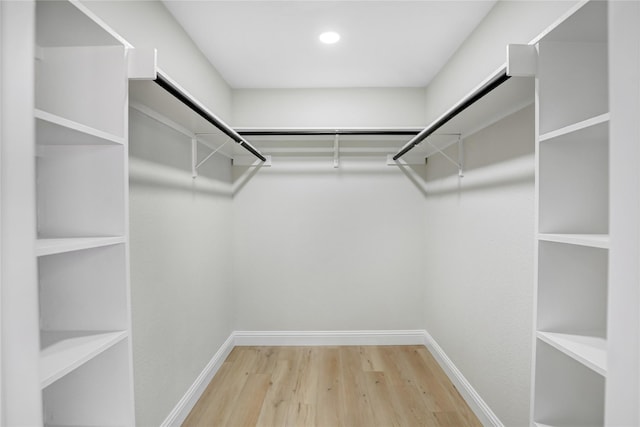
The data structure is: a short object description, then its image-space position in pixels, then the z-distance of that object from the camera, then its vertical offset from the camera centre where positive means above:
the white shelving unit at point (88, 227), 0.95 -0.06
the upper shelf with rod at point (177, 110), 1.21 +0.48
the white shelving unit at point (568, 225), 0.97 -0.05
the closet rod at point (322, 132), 2.24 +0.57
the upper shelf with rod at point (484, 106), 1.19 +0.50
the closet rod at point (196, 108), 1.13 +0.46
